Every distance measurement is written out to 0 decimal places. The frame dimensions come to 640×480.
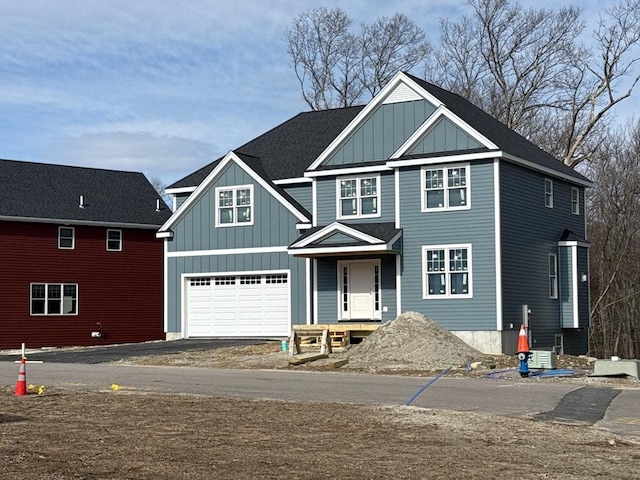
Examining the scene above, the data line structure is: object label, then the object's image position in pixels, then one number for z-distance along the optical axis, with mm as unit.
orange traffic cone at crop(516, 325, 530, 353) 21797
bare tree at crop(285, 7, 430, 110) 56594
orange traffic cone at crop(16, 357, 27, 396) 16750
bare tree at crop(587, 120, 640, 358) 52969
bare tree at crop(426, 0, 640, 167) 50875
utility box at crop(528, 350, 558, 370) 23656
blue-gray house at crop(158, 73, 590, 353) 30672
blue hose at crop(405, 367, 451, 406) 16589
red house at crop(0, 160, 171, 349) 39750
